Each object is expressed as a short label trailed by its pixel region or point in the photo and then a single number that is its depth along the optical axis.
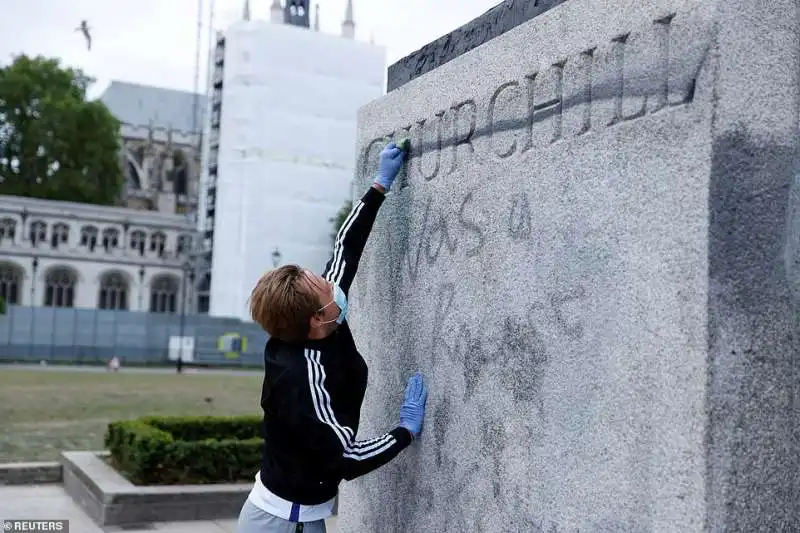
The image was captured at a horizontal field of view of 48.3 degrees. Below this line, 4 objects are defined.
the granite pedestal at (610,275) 2.16
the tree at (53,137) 55.03
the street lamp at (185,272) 57.47
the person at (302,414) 2.81
